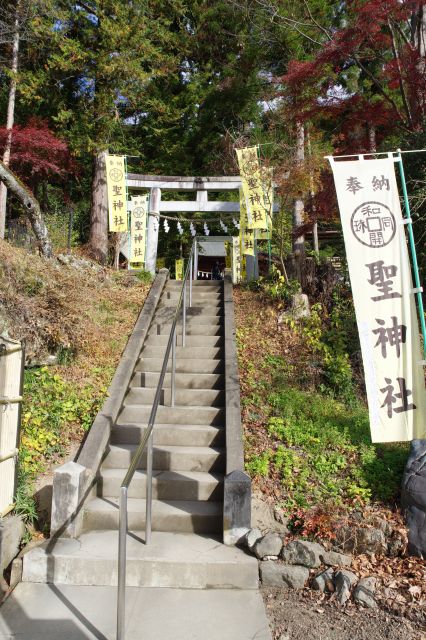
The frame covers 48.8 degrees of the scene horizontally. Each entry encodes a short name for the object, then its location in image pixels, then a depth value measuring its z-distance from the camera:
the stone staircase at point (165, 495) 3.94
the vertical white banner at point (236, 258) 16.42
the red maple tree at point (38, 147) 13.41
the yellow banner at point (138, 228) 13.41
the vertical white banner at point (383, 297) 4.47
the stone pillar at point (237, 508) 4.34
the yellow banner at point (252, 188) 10.99
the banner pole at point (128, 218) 13.13
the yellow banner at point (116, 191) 12.52
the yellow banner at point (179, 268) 20.07
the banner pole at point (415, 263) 4.73
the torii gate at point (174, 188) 13.05
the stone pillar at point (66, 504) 4.29
